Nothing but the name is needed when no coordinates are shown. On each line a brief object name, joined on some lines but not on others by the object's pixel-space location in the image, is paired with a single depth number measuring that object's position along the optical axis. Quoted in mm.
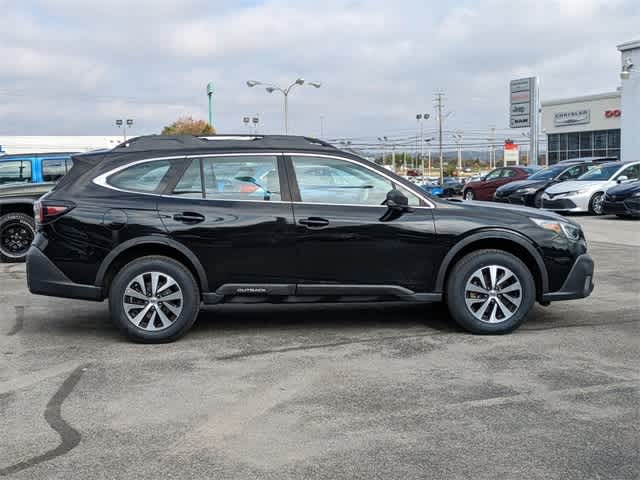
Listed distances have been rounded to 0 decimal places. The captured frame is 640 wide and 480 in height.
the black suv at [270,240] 6258
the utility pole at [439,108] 89188
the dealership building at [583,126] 58312
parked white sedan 21125
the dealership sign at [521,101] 67125
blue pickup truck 11906
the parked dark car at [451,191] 31719
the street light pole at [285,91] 41428
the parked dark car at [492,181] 26906
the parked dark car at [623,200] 18552
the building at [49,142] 69938
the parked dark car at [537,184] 23188
